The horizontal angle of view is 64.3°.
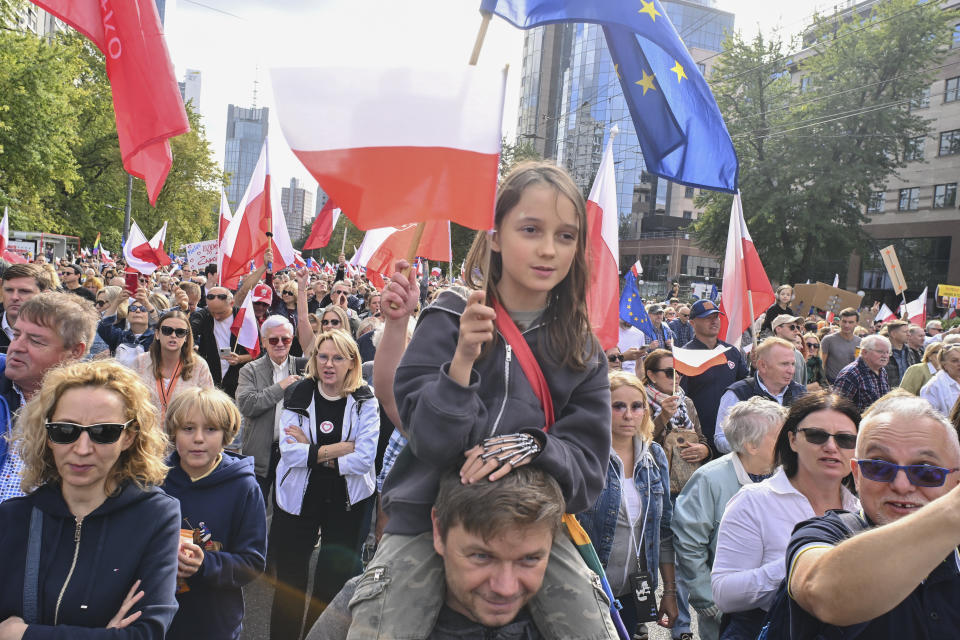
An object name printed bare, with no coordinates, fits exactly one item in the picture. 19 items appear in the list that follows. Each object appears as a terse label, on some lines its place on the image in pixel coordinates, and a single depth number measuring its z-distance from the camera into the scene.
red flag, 3.77
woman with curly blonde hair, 2.35
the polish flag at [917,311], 15.67
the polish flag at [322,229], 9.33
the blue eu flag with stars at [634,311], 9.69
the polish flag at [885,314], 17.72
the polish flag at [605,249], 5.75
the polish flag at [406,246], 4.05
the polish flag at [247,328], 8.03
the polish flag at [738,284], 8.04
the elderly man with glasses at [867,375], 8.53
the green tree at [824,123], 34.59
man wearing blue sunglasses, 1.56
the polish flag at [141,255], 15.24
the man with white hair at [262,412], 5.70
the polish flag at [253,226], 9.75
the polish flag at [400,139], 2.28
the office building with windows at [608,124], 79.44
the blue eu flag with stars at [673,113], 3.55
